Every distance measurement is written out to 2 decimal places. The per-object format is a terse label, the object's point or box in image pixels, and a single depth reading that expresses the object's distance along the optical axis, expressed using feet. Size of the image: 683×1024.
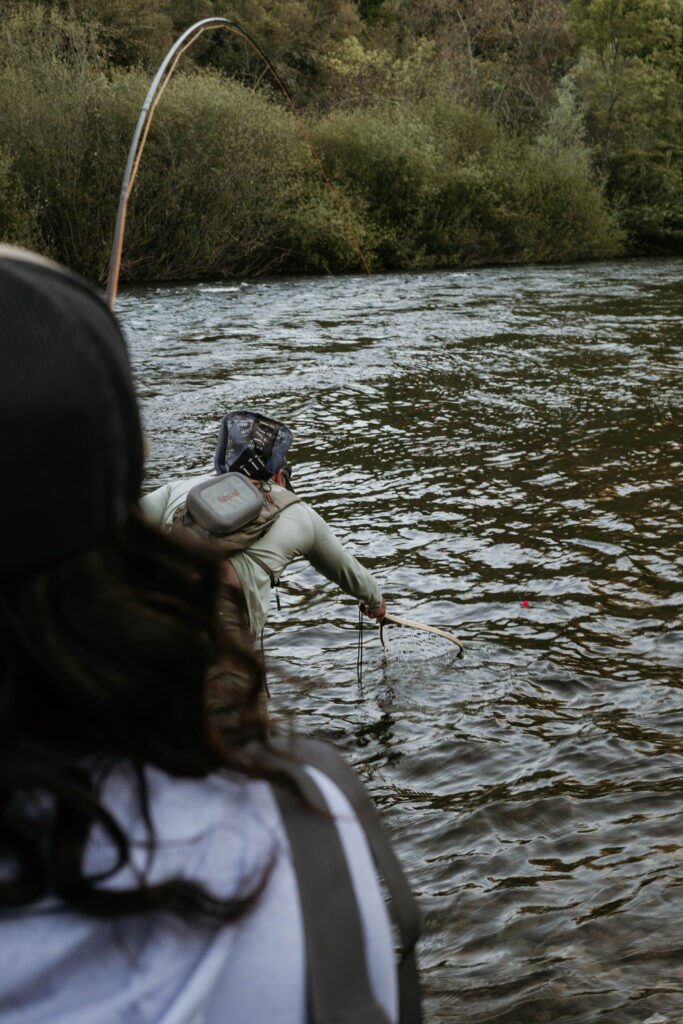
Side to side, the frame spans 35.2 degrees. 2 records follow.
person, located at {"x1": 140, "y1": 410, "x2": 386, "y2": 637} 14.61
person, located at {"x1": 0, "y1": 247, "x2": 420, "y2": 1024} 2.42
